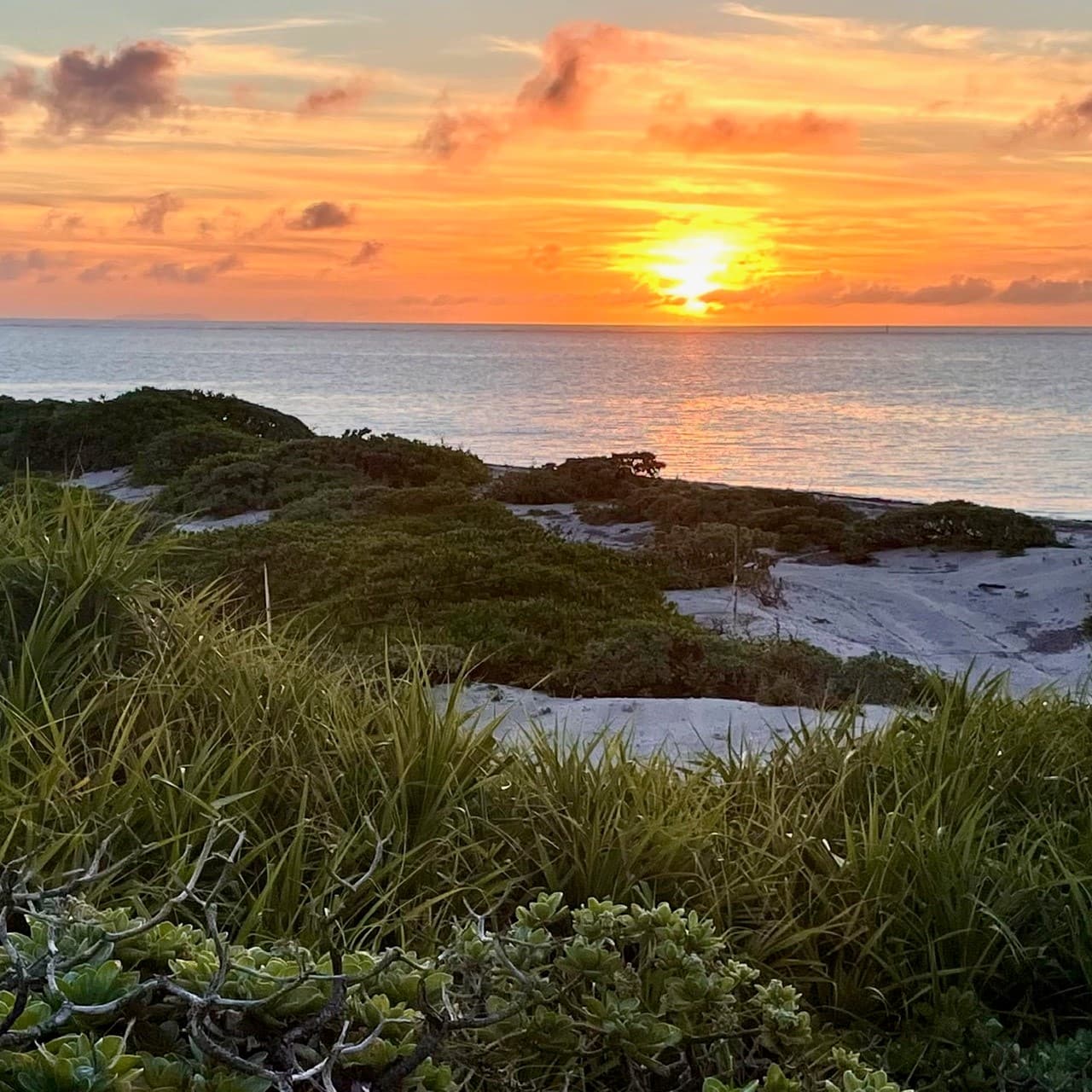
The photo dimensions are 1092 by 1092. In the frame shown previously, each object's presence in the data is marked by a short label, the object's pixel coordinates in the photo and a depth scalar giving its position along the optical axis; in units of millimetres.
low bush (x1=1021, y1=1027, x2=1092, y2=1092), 2949
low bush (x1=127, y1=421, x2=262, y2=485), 16875
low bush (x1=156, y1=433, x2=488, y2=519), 13891
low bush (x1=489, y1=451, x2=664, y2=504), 15742
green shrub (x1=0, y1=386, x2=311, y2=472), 19172
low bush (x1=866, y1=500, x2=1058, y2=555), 14086
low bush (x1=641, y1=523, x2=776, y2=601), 10992
